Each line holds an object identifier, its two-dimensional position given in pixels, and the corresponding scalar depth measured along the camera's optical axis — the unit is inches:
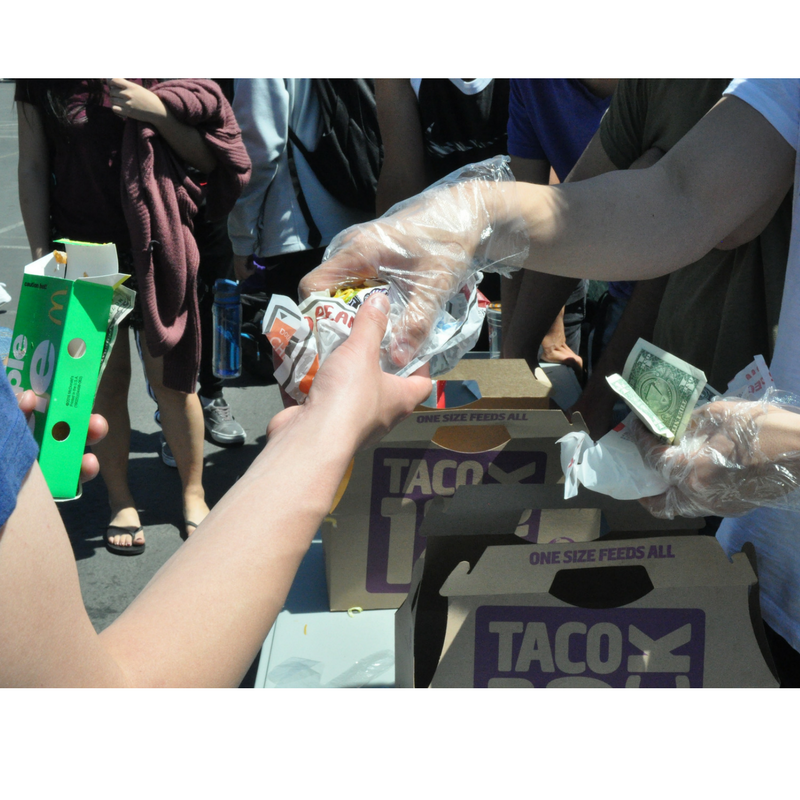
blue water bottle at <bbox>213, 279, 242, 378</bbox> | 121.6
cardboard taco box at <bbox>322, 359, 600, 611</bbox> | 54.1
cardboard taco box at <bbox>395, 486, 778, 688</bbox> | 41.4
